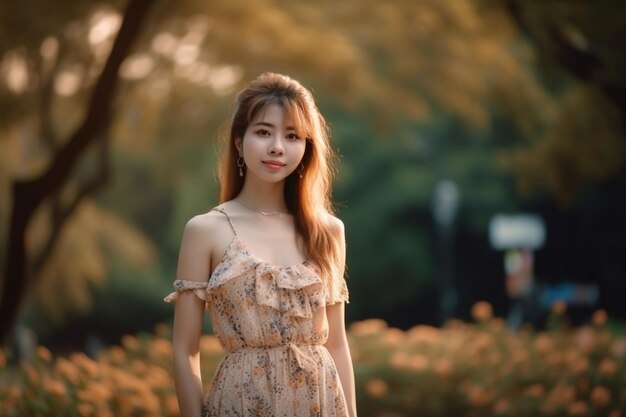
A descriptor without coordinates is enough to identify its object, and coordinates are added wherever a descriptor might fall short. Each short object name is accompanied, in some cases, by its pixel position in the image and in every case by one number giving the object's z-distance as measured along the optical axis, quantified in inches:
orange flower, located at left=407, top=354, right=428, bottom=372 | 320.2
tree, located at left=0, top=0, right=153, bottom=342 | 368.2
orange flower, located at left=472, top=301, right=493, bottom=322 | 338.7
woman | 119.3
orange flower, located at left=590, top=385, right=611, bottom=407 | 293.0
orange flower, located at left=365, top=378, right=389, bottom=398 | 298.4
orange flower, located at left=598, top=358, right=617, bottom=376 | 307.8
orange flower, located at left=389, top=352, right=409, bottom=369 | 321.4
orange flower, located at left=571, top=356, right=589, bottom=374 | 311.4
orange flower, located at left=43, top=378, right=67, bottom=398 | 234.0
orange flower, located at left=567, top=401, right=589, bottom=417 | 288.0
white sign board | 919.7
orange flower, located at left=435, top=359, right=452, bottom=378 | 317.1
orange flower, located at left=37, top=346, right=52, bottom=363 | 237.5
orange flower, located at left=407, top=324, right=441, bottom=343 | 378.9
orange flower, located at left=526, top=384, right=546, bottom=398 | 300.8
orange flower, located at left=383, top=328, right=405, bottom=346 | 366.6
